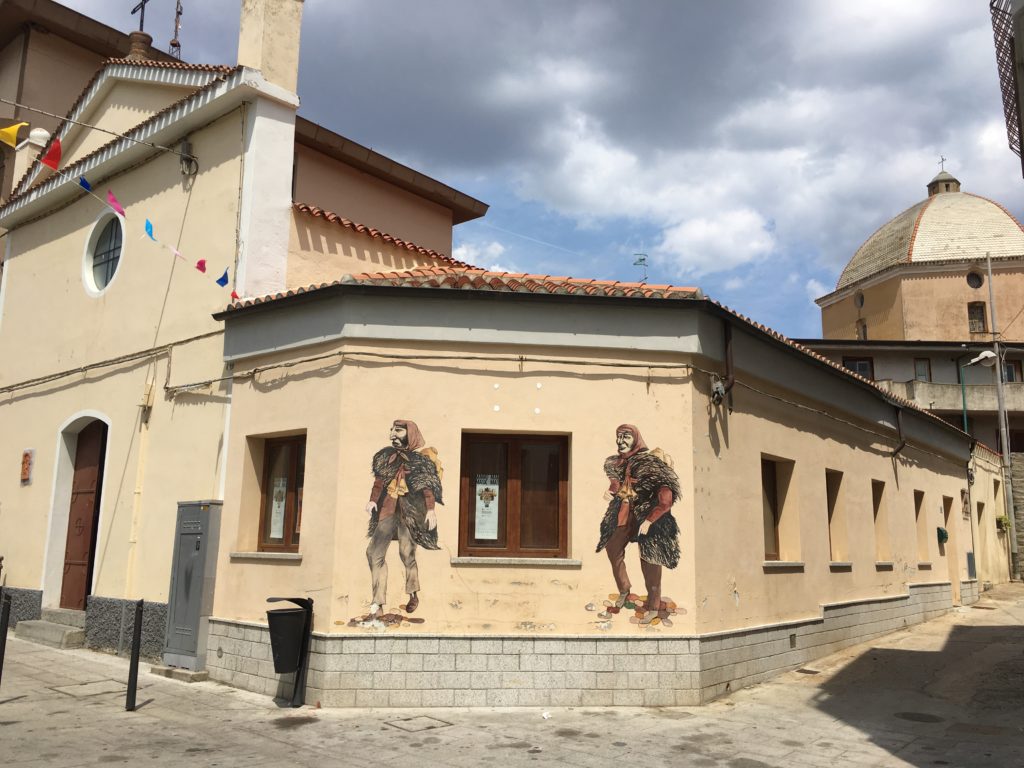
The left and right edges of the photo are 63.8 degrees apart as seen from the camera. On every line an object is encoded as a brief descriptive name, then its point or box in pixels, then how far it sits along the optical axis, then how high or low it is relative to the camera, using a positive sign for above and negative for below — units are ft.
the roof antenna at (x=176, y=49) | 65.75 +38.54
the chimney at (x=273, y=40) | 36.94 +22.29
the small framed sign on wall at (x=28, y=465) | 47.21 +3.89
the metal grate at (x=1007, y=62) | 21.43 +13.12
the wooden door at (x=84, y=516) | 42.93 +0.96
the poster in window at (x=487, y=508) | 29.84 +1.17
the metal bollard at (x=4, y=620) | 26.61 -2.75
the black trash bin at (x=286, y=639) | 27.32 -3.31
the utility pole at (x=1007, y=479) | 86.84 +7.76
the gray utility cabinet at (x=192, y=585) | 32.68 -1.94
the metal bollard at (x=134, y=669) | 26.21 -4.30
